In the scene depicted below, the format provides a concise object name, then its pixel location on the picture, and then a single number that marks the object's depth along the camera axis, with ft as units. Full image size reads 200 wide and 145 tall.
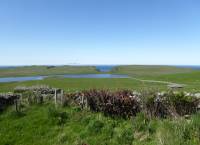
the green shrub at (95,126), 14.37
